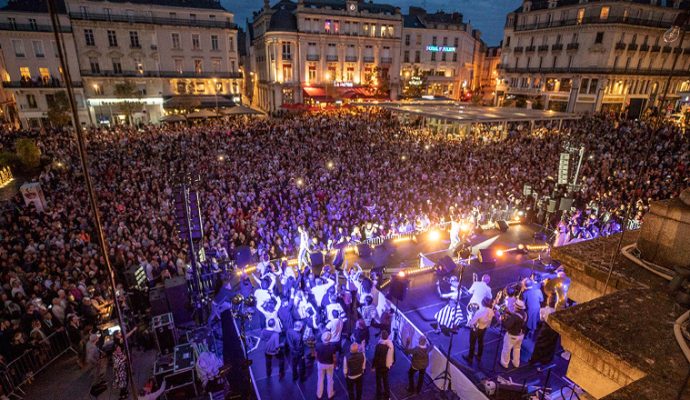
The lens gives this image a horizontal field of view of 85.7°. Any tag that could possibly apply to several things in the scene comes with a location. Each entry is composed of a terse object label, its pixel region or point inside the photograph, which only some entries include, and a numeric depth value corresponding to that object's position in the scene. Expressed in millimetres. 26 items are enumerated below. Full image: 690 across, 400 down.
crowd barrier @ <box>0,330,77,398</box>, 7527
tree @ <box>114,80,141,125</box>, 36438
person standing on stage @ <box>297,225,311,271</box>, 12258
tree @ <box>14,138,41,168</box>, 20406
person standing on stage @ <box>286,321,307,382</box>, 8008
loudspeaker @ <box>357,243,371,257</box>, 13609
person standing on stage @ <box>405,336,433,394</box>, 7082
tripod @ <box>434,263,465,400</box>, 6979
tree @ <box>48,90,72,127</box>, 32969
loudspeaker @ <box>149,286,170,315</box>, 9555
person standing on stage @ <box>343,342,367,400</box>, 6773
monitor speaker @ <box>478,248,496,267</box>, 12555
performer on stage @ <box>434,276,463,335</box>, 8789
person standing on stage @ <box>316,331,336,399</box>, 7117
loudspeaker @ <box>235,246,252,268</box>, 12594
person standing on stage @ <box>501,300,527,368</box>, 7711
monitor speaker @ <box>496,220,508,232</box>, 15680
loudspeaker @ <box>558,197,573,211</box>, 13305
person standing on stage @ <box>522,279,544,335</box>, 8961
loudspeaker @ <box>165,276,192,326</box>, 9617
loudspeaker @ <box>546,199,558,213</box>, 13875
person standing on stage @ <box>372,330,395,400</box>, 6938
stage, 7762
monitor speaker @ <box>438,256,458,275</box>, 11250
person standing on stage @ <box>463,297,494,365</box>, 7967
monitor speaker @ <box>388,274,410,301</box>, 9219
